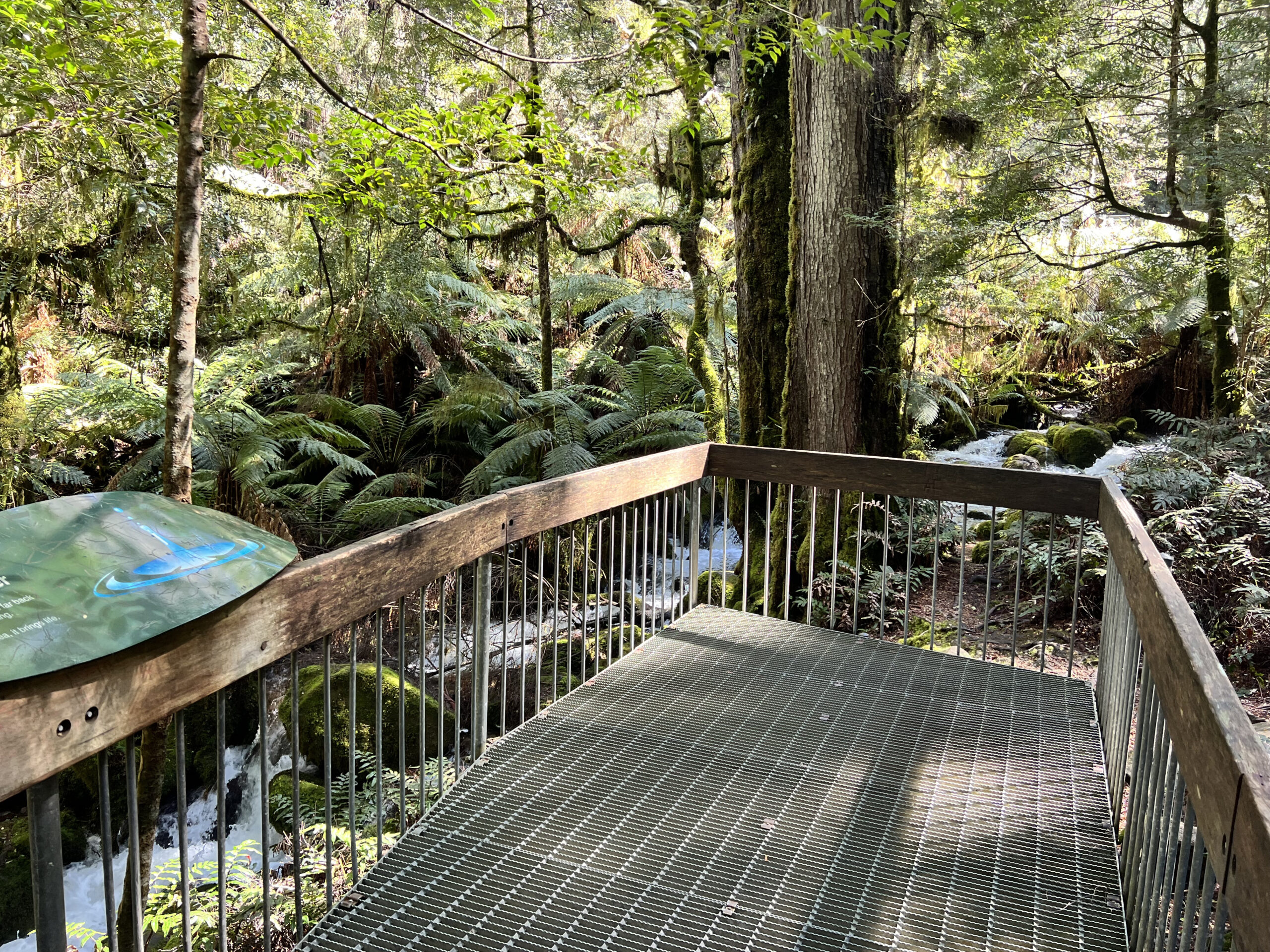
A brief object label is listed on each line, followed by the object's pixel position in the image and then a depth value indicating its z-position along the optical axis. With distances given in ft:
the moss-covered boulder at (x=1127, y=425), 34.19
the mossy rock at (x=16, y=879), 15.20
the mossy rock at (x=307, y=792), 15.51
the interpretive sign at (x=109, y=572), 4.32
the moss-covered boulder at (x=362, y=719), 17.47
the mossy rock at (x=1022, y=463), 28.94
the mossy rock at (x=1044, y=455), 30.83
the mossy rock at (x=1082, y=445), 30.89
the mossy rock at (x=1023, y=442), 32.12
